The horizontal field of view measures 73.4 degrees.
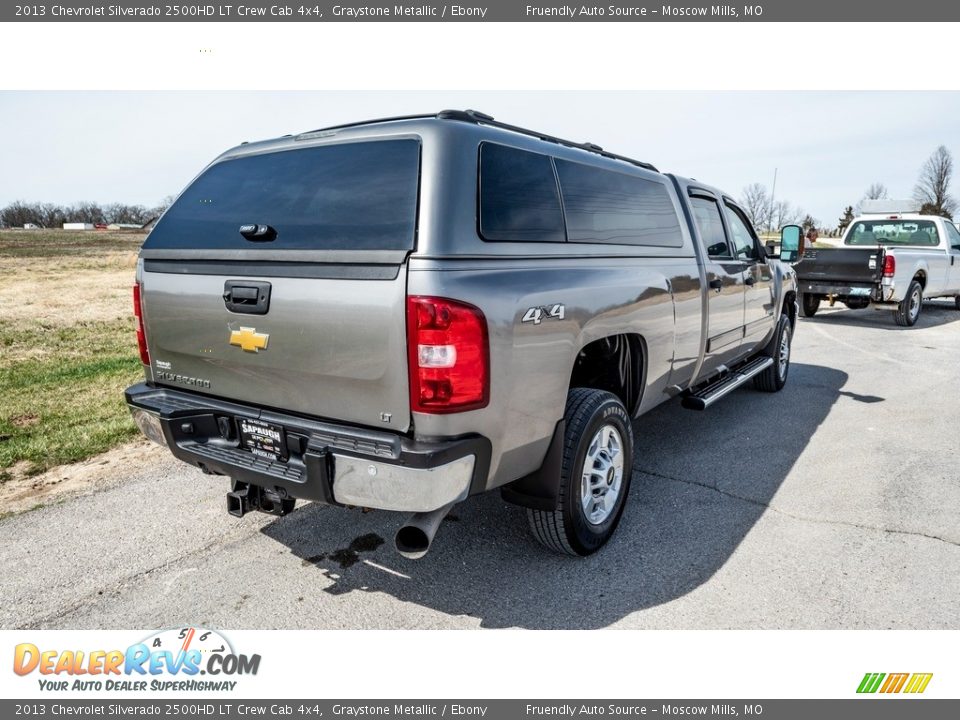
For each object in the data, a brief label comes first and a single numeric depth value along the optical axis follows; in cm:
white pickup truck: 1154
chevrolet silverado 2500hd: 248
